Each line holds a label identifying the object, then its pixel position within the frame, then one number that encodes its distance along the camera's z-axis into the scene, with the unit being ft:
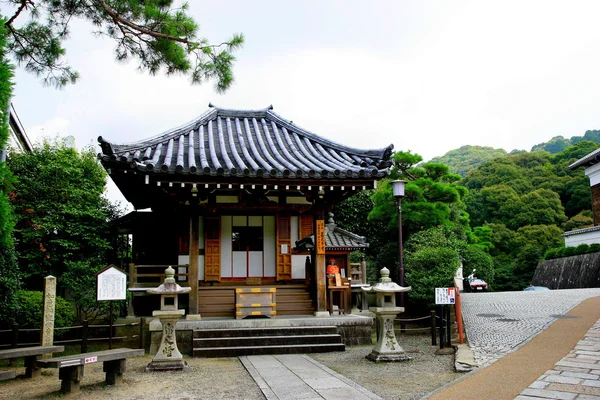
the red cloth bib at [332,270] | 44.11
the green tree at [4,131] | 17.30
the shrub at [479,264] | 84.69
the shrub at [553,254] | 98.37
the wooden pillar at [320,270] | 40.24
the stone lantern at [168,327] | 28.27
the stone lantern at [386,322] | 30.37
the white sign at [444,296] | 33.73
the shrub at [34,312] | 34.09
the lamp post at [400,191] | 43.51
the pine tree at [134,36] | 26.05
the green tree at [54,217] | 42.16
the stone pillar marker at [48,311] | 31.94
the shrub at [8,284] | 31.63
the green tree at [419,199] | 68.23
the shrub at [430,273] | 50.34
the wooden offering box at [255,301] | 39.27
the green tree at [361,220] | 81.35
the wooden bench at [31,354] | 23.09
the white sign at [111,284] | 33.88
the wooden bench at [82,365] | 21.62
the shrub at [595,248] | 84.75
